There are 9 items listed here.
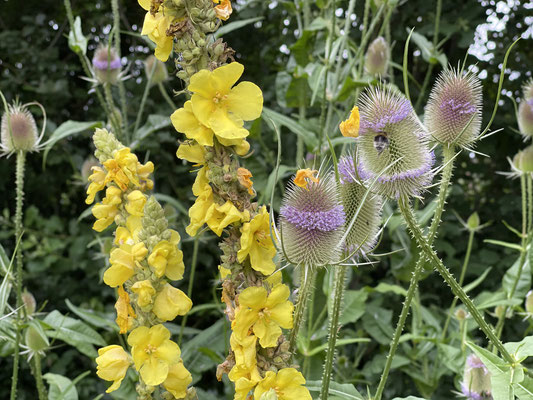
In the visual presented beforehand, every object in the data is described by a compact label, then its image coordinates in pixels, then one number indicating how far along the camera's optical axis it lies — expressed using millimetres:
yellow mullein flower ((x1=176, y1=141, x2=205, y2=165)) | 690
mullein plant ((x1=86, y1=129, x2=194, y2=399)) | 684
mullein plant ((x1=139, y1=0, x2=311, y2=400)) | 676
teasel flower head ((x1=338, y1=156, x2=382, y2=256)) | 782
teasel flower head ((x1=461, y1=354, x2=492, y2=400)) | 940
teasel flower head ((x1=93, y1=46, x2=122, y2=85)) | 1267
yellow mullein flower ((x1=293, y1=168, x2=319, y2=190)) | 715
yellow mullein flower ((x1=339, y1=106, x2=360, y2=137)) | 730
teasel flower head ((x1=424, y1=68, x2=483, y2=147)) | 812
